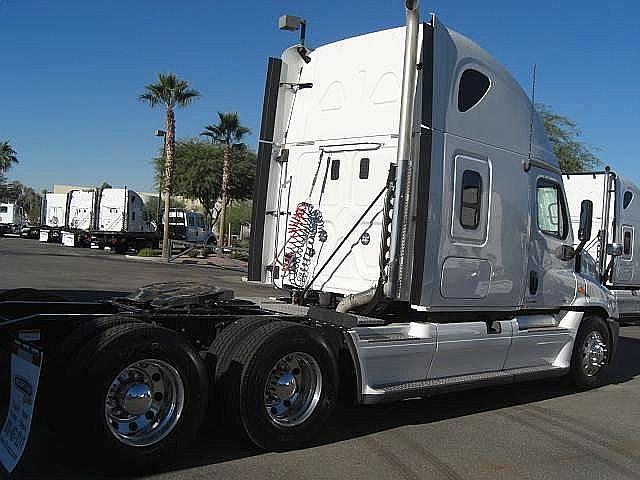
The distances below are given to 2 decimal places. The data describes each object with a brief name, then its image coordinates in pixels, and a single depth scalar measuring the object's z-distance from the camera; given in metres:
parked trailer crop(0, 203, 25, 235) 53.69
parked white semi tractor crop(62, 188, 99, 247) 38.38
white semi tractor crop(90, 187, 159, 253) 37.31
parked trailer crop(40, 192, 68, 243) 40.81
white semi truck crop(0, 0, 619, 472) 4.92
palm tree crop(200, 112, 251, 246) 39.72
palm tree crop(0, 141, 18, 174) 77.44
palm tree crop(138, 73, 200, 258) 33.62
